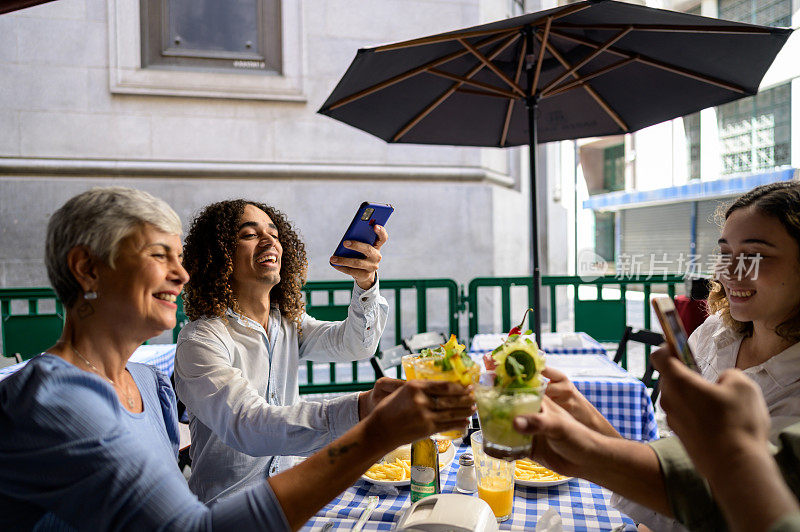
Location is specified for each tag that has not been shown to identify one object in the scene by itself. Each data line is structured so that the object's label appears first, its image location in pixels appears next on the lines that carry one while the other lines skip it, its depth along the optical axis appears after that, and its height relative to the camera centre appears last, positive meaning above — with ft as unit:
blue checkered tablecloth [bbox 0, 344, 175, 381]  11.78 -2.37
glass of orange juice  5.15 -2.36
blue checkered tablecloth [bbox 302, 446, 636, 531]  5.07 -2.66
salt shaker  5.59 -2.46
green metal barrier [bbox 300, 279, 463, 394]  17.35 -1.91
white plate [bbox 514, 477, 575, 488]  5.64 -2.54
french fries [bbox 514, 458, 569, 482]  5.87 -2.57
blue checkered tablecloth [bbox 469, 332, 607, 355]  12.37 -2.32
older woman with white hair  3.76 -1.28
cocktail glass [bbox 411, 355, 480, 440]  4.44 -1.07
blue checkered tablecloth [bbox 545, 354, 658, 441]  9.48 -2.84
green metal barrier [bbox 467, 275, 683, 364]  18.22 -2.07
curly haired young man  5.63 -1.30
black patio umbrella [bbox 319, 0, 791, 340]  9.14 +3.50
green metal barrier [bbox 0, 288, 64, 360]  16.48 -2.35
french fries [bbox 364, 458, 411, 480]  5.81 -2.49
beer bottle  5.23 -2.21
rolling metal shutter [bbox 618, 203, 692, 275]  64.13 +1.76
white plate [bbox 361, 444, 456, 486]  5.64 -2.49
